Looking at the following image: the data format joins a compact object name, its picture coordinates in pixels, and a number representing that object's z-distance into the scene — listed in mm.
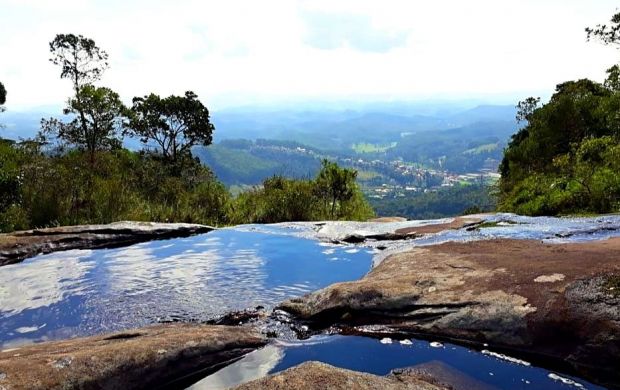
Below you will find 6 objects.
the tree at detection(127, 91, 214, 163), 32938
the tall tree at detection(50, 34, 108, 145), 26516
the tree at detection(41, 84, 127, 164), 23812
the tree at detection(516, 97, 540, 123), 36438
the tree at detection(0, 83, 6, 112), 30156
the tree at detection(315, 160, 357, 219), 20500
